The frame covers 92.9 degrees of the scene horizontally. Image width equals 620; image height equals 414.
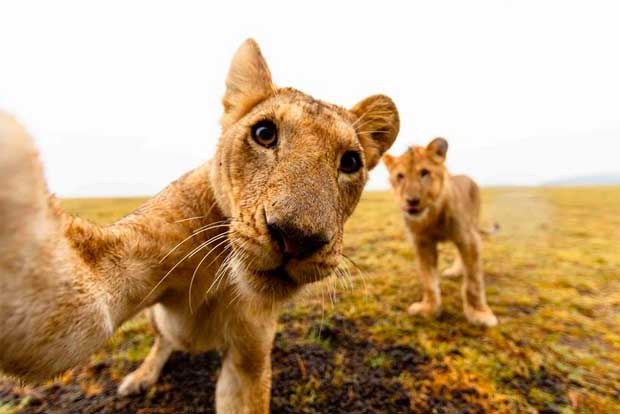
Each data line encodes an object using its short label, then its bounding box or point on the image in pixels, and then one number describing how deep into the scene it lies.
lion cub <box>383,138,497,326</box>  0.86
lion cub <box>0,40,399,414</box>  0.24
